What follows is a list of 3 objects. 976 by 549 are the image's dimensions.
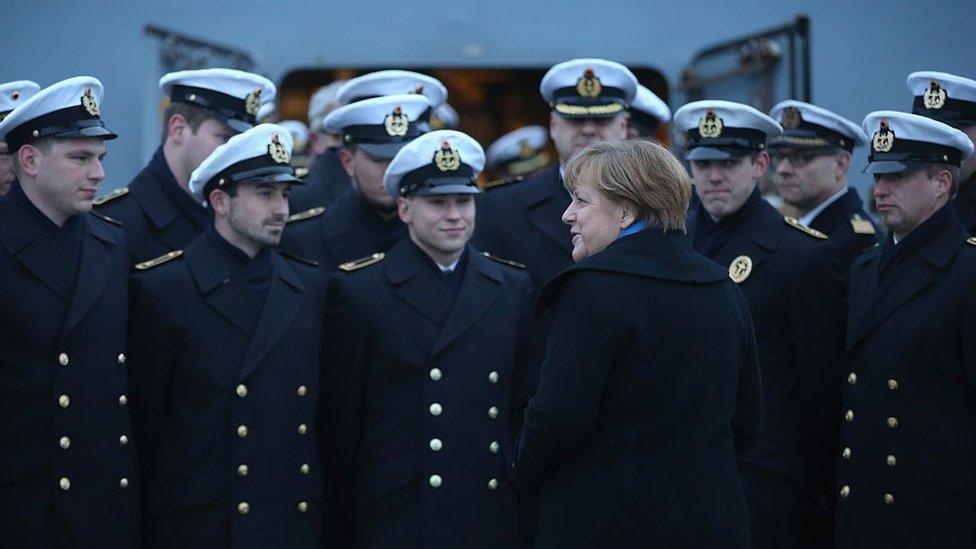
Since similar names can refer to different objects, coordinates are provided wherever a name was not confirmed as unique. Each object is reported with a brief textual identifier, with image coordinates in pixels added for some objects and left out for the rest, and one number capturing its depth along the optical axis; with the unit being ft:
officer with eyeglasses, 37.40
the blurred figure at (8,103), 31.37
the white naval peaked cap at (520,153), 57.31
